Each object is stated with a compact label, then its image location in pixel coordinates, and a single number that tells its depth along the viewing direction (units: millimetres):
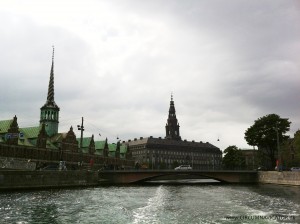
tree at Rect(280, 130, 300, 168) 128625
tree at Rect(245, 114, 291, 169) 98875
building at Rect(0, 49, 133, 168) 90694
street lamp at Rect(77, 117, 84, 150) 79588
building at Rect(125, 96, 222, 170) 188650
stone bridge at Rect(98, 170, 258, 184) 91375
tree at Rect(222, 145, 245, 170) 143538
